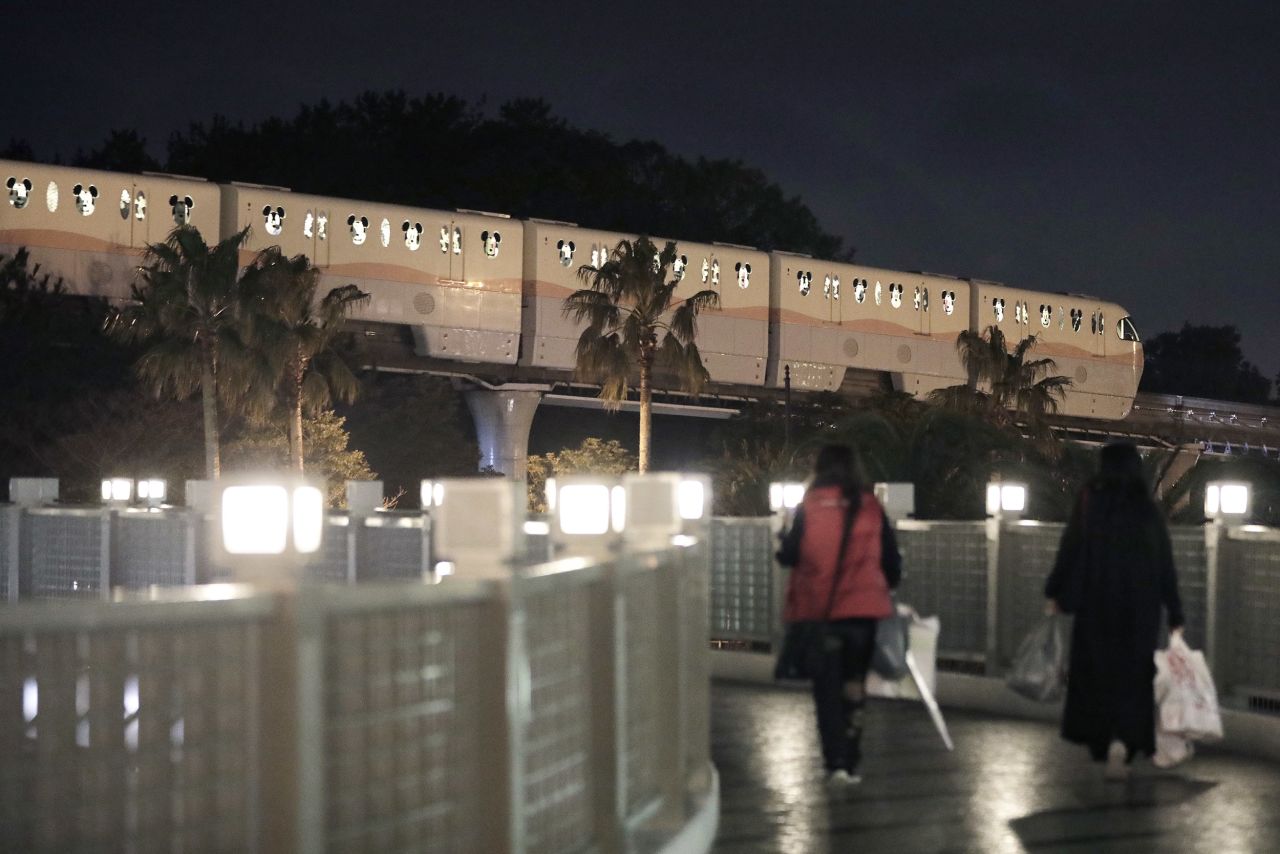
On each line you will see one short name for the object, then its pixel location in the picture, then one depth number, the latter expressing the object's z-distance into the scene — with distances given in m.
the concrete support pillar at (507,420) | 56.91
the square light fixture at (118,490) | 24.78
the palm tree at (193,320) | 41.94
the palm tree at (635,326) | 47.31
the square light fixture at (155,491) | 23.75
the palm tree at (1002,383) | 55.97
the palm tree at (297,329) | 43.94
